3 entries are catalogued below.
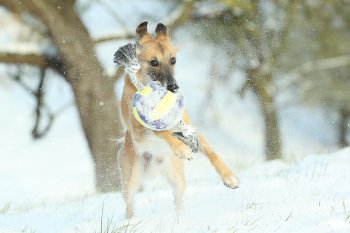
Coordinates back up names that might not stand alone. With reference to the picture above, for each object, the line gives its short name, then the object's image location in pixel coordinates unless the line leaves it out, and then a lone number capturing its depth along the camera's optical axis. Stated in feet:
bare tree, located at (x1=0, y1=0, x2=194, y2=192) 39.17
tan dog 18.66
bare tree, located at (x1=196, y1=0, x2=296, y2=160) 41.68
